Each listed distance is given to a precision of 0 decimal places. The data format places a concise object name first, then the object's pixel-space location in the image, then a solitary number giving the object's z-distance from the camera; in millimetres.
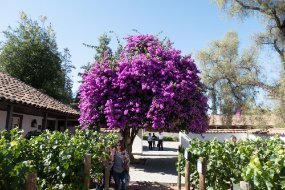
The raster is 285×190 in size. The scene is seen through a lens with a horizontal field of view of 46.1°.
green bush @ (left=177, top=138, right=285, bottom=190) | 4559
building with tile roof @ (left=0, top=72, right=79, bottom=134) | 12078
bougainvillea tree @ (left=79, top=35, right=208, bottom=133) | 14586
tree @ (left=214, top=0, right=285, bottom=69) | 23594
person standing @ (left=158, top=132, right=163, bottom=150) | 29559
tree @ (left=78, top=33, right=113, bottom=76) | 29484
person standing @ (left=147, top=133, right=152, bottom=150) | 30259
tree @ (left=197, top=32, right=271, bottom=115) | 26300
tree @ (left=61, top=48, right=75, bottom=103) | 30141
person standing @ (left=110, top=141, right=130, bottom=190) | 9281
